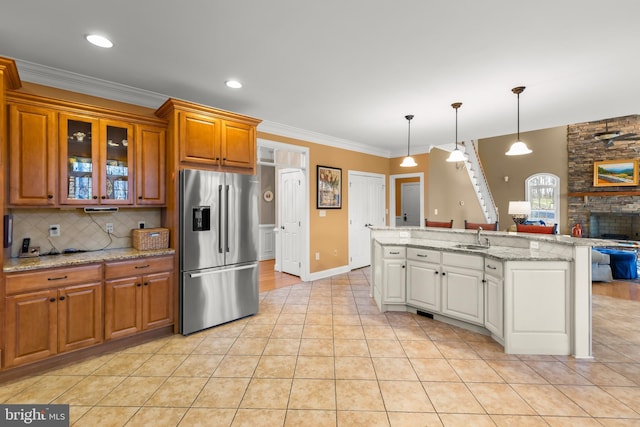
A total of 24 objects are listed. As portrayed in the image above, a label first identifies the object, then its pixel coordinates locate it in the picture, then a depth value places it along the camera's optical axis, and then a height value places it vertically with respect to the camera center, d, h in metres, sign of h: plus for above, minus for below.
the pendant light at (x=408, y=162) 4.34 +0.78
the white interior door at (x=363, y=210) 6.04 +0.06
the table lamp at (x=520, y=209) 6.13 +0.08
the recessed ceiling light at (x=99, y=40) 2.23 +1.37
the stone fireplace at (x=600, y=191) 7.34 +0.58
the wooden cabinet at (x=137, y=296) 2.69 -0.81
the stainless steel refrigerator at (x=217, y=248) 3.04 -0.39
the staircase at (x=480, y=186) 7.02 +0.67
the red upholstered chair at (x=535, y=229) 3.68 -0.22
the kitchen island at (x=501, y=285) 2.58 -0.73
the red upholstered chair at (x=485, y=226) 4.24 -0.21
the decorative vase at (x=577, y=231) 6.44 -0.42
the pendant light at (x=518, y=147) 3.23 +0.76
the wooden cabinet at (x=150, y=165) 3.05 +0.52
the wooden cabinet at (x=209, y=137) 3.04 +0.86
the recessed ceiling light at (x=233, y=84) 3.06 +1.39
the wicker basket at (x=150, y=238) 2.97 -0.26
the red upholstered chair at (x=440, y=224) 4.59 -0.18
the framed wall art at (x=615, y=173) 7.29 +1.03
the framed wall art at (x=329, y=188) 5.34 +0.48
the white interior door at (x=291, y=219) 5.39 -0.11
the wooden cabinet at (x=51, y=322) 2.24 -0.89
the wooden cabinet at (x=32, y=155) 2.41 +0.50
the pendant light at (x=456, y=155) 3.70 +0.75
